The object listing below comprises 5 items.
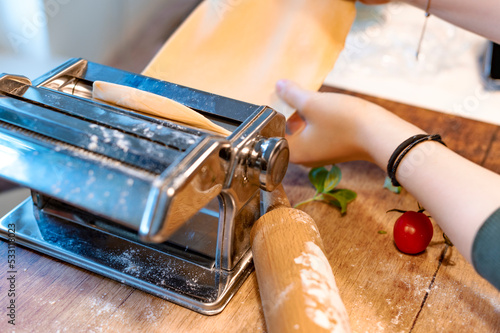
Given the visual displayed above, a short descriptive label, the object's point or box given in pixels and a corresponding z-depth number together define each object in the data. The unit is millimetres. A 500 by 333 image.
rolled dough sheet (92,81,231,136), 592
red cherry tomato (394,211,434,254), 672
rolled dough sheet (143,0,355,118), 870
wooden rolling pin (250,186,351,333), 495
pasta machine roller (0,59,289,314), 482
